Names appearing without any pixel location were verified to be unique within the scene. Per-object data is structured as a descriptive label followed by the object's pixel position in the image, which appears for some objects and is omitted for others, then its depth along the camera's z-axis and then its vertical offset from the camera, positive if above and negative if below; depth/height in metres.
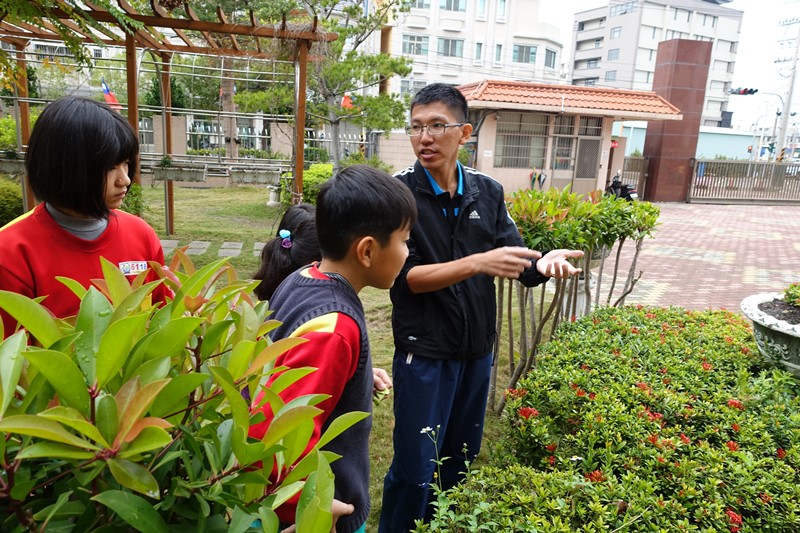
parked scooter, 15.56 -0.76
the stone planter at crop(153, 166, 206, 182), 7.08 -0.50
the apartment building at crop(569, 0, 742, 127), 46.53 +10.57
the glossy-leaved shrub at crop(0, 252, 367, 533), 0.61 -0.35
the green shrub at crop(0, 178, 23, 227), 7.09 -0.99
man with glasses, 2.17 -0.60
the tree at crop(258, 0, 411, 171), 10.39 +1.35
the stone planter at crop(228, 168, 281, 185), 7.29 -0.49
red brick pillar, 19.16 +1.50
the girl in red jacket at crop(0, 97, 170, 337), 1.59 -0.20
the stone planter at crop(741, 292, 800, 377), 2.60 -0.78
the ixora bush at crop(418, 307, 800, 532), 1.47 -0.90
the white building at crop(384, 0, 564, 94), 33.16 +6.61
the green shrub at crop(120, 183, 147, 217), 6.70 -0.84
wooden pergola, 5.35 +1.06
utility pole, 25.56 +2.87
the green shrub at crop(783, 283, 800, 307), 2.95 -0.64
